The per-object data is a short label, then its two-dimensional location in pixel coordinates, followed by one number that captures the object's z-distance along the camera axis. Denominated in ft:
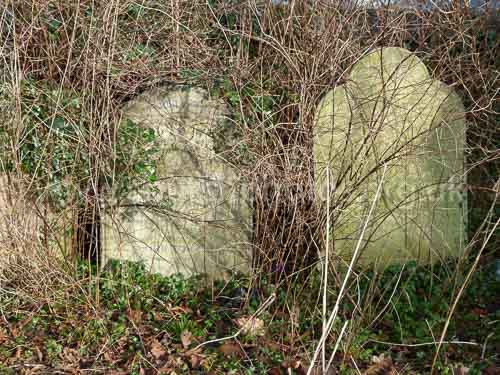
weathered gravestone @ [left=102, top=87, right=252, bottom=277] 13.25
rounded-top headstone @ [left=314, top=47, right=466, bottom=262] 12.98
